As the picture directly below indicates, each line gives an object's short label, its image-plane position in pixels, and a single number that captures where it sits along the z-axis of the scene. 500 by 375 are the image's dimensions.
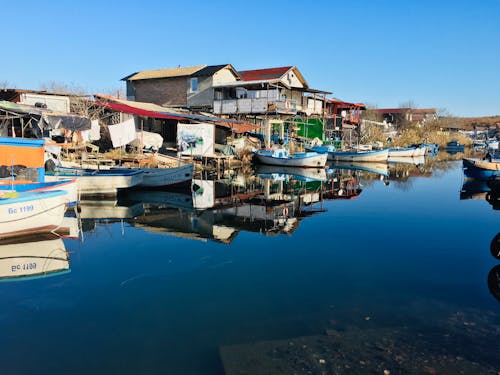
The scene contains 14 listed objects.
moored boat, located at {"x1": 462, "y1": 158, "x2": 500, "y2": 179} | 27.30
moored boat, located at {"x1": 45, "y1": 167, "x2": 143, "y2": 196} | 18.27
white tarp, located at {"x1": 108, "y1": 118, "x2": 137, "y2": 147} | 21.94
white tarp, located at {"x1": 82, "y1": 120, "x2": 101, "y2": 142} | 26.81
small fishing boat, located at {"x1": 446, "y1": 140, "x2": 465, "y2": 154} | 77.59
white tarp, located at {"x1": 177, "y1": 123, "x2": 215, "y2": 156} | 28.38
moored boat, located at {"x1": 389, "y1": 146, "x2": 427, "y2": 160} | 50.00
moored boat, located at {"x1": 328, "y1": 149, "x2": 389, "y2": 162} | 41.66
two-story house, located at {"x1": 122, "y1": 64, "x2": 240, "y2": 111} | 39.12
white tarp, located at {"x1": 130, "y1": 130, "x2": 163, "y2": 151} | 28.08
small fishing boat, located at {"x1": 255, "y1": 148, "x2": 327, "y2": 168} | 33.28
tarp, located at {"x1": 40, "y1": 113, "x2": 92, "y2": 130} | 19.84
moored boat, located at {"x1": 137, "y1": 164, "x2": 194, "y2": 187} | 20.86
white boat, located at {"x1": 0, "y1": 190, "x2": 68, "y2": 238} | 10.64
